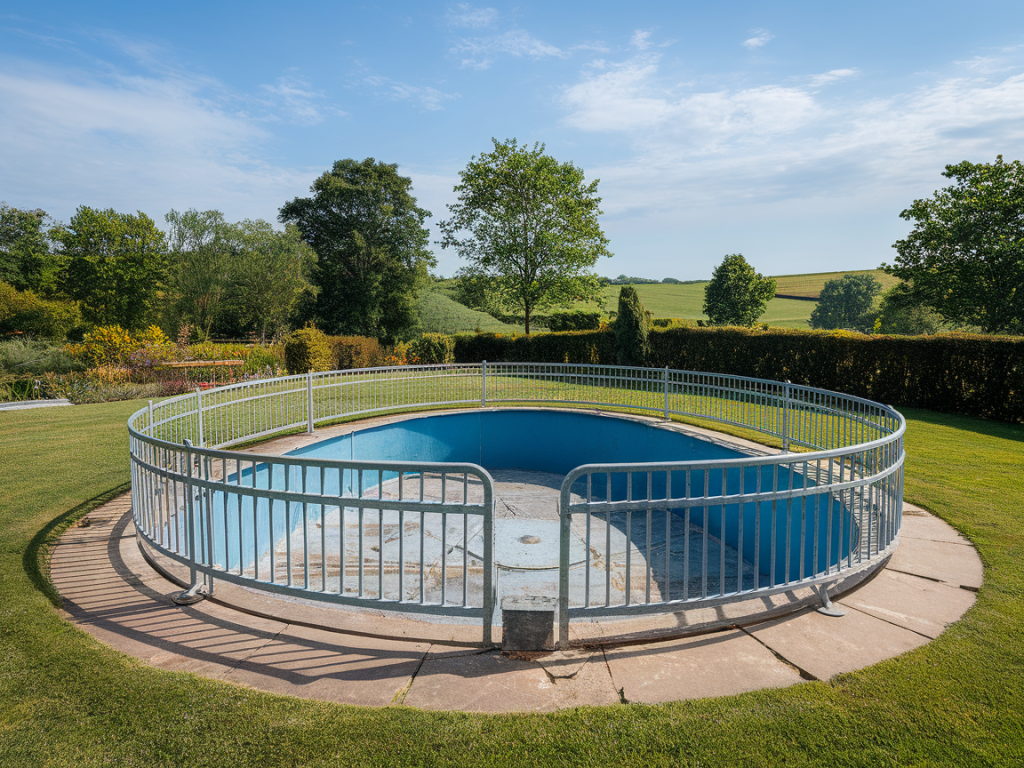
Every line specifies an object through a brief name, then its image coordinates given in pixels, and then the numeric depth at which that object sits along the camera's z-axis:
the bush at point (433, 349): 26.98
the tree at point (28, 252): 42.28
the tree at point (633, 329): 20.58
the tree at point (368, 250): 38.84
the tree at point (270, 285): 39.59
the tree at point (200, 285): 40.56
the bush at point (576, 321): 45.62
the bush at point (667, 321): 28.25
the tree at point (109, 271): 40.38
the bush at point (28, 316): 30.56
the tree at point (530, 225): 31.64
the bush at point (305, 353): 18.88
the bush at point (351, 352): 22.78
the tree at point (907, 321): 57.01
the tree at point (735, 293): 61.28
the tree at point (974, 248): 29.12
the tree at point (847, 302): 76.88
